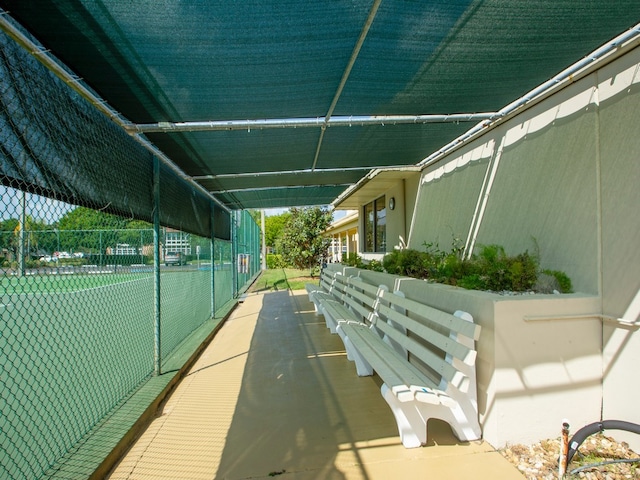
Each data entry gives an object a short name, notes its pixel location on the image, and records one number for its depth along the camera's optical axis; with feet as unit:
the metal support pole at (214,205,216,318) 23.12
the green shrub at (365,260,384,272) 18.98
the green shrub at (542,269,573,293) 8.93
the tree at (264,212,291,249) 171.83
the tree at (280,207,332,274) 53.98
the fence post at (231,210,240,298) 33.57
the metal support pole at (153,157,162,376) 12.92
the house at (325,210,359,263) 58.98
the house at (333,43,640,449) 7.77
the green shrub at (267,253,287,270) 92.04
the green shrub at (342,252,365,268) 23.57
